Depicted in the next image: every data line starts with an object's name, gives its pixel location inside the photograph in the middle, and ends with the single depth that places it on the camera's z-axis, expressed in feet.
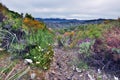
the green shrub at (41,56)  8.49
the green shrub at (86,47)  9.80
